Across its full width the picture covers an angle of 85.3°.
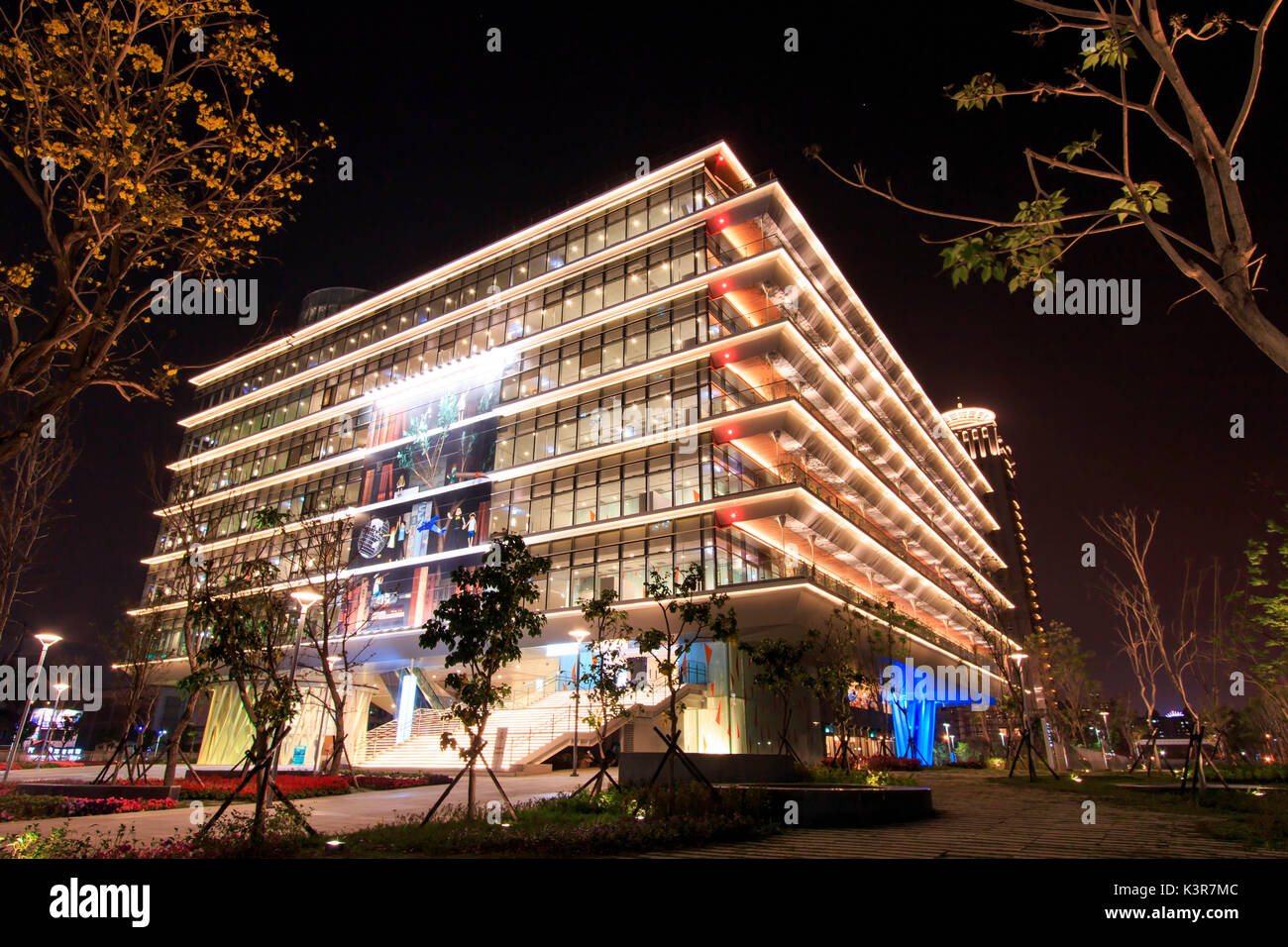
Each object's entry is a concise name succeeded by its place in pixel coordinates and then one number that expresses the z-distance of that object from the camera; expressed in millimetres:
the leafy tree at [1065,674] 47750
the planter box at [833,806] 11141
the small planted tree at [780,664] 21094
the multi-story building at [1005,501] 108000
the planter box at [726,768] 15852
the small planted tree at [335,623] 22969
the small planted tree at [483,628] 12423
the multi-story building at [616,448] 33250
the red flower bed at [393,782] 21906
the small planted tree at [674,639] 12617
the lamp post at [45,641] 24306
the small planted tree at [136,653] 20578
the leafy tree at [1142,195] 6070
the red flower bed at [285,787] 17906
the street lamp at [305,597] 22219
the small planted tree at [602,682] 15662
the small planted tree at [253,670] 10352
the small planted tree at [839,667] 23578
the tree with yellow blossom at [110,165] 8633
